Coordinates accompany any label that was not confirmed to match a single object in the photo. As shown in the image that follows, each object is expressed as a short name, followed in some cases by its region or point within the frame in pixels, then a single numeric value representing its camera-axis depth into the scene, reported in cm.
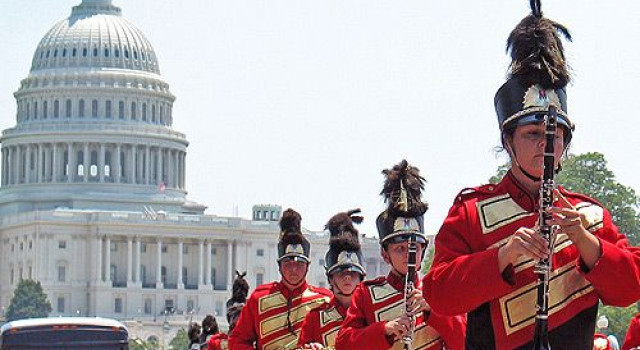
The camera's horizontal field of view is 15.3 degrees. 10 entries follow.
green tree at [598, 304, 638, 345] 6575
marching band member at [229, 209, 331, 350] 1678
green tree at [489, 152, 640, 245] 8875
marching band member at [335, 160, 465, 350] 1120
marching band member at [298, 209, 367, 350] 1476
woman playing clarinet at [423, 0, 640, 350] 836
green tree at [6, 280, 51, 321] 17525
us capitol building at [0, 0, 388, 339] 19175
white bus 3553
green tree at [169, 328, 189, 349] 13927
